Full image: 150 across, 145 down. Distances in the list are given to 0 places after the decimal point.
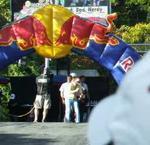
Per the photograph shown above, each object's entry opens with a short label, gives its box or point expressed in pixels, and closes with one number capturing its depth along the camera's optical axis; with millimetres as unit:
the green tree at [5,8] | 27672
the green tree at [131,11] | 32562
